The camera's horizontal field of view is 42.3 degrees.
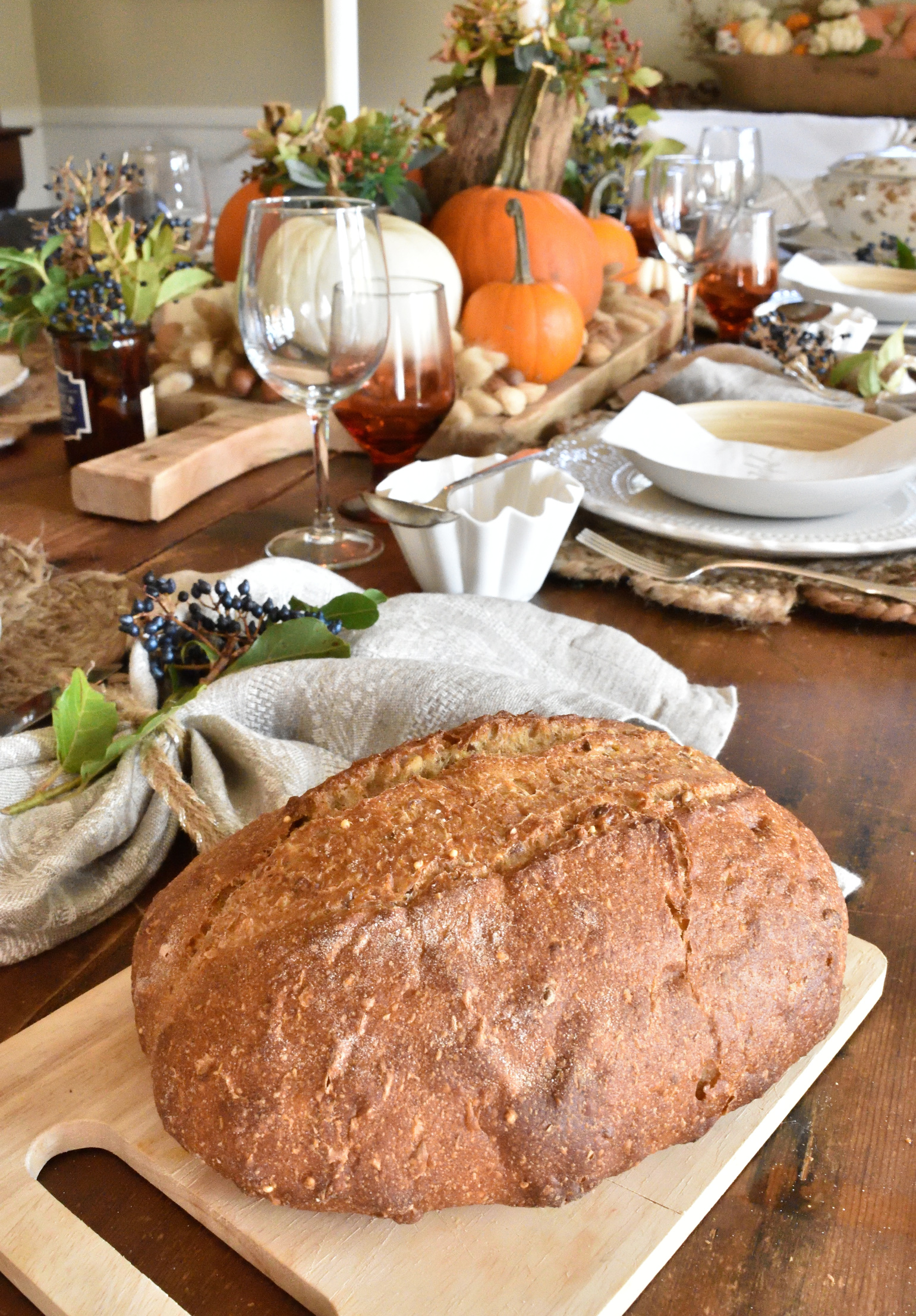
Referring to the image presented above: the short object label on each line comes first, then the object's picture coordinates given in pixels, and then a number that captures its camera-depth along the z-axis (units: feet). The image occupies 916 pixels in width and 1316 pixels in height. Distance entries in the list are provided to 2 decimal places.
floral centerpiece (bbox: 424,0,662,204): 6.11
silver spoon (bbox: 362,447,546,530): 3.42
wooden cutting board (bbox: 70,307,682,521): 4.33
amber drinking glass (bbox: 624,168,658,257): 7.78
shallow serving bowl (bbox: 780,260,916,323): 6.35
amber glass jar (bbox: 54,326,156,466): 4.52
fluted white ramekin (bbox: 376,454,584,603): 3.47
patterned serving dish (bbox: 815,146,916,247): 7.24
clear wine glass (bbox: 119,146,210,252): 7.35
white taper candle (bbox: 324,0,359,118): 5.47
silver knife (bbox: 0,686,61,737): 2.76
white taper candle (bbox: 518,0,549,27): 6.03
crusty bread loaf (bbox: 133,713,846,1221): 1.62
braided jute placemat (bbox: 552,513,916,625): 3.64
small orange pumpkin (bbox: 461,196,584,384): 5.14
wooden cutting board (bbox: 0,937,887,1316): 1.58
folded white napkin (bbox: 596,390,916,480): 4.06
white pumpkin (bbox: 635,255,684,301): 7.25
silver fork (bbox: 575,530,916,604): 3.65
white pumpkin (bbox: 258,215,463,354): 3.39
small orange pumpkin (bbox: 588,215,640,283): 7.18
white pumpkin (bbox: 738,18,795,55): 14.78
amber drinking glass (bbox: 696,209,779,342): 6.21
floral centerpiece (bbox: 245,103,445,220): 5.57
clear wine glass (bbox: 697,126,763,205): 6.79
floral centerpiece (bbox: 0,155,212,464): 4.42
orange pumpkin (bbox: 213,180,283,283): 6.27
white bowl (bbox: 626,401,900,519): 3.80
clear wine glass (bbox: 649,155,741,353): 5.76
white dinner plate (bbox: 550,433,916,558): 3.83
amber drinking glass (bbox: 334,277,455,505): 4.20
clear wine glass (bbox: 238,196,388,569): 3.48
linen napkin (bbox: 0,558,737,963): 2.34
